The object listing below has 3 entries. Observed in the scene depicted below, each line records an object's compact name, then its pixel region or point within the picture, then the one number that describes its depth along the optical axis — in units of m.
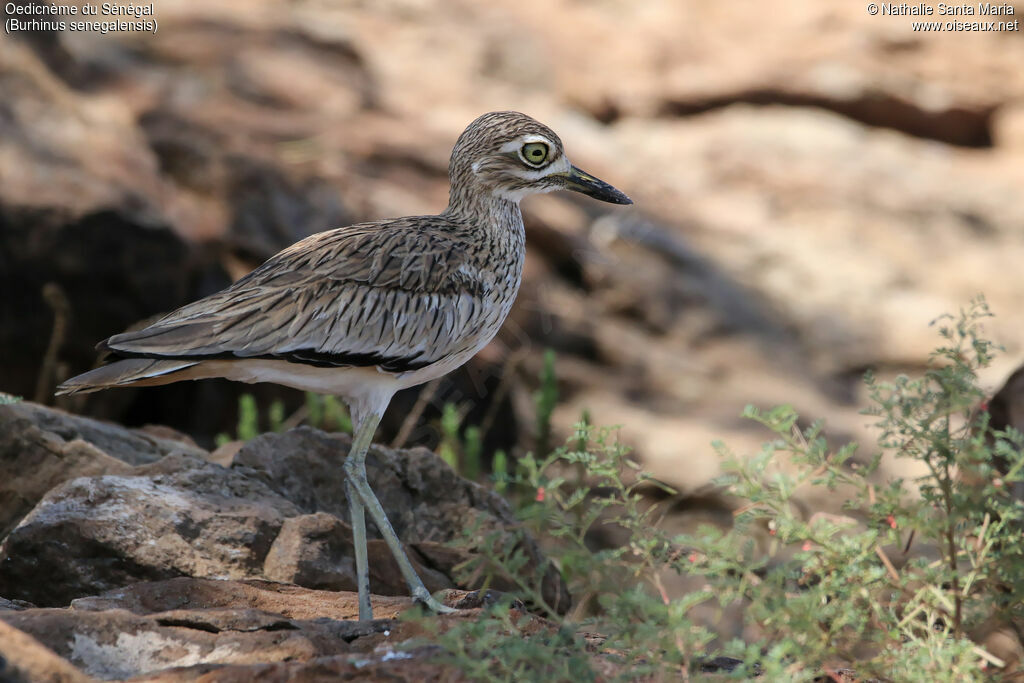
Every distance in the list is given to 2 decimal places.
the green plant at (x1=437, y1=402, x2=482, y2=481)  13.00
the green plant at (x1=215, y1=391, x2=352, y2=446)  13.20
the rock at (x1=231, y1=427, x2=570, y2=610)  9.86
